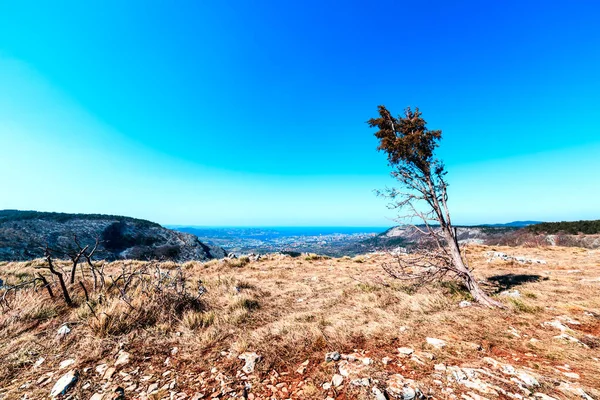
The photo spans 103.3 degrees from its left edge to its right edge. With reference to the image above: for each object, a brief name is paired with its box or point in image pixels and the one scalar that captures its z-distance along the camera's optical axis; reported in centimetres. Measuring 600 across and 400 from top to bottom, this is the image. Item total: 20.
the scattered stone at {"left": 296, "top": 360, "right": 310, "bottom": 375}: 372
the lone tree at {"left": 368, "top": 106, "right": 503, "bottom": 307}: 802
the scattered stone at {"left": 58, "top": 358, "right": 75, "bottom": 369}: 383
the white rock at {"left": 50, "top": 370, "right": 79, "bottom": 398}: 321
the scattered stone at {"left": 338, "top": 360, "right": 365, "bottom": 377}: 356
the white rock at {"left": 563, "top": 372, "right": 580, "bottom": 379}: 333
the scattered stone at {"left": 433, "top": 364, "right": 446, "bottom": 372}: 356
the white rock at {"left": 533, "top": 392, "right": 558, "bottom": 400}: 286
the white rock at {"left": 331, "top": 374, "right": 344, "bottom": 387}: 332
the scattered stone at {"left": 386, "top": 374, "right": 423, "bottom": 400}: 294
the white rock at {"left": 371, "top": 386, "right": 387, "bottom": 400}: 291
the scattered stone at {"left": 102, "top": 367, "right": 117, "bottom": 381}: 356
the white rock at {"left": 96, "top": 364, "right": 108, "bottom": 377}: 366
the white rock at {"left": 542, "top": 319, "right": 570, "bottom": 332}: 512
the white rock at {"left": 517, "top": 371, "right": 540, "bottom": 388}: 314
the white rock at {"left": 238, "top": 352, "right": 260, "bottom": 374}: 377
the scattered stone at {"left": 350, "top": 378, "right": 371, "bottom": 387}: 322
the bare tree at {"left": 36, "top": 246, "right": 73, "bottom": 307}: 552
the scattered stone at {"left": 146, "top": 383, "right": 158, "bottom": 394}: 328
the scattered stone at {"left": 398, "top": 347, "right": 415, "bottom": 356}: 412
